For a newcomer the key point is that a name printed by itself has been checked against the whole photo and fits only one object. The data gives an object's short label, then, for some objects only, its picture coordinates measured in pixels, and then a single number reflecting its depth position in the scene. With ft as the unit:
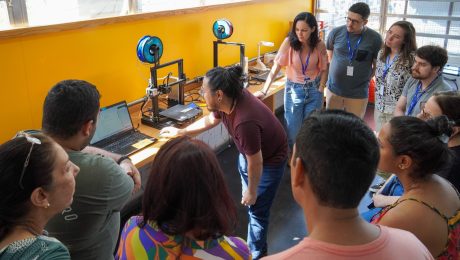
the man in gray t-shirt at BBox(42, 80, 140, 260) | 4.77
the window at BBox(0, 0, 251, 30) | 8.11
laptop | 9.07
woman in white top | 10.59
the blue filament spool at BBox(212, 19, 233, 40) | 12.98
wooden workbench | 8.71
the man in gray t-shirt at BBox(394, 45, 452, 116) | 9.01
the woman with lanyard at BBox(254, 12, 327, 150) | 11.58
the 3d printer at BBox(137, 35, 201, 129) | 10.01
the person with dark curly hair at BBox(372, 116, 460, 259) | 4.41
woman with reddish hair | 3.75
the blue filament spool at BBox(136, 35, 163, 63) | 9.95
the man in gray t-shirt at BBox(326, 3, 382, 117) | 11.92
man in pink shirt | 3.10
